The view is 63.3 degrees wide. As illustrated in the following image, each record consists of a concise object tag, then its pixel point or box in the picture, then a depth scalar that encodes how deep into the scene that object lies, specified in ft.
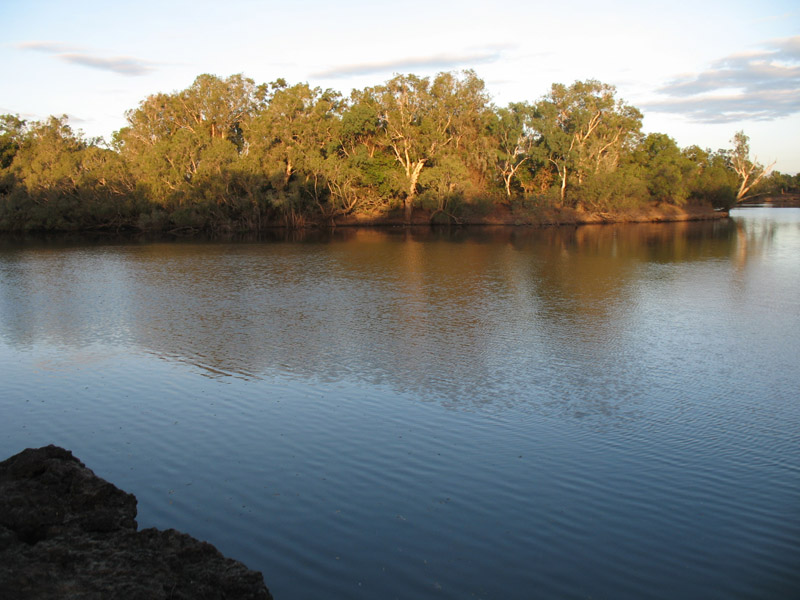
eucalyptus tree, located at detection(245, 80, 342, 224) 187.73
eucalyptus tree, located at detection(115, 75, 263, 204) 184.75
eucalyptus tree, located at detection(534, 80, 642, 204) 204.85
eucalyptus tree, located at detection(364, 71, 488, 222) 195.21
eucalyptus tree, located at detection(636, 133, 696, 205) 227.20
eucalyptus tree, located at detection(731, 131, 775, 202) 259.60
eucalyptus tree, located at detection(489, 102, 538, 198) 203.31
